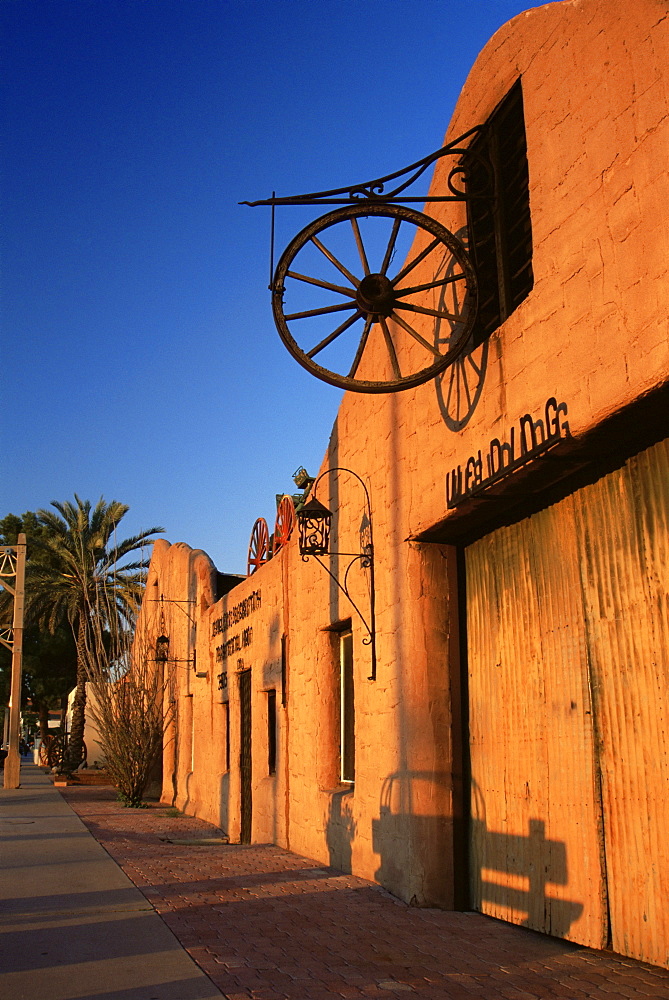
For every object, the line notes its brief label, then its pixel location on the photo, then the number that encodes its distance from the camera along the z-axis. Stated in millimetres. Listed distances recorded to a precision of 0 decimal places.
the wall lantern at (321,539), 8416
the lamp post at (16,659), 24016
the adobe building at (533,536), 4883
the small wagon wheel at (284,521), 12336
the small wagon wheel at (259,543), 14477
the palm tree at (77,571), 31438
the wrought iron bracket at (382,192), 6375
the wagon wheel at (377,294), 6305
